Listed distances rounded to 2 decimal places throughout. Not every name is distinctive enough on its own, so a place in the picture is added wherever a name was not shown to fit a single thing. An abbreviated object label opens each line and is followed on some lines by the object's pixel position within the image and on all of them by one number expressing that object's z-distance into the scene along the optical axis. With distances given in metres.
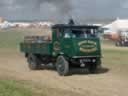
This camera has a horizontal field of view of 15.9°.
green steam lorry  20.17
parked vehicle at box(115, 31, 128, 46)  55.03
